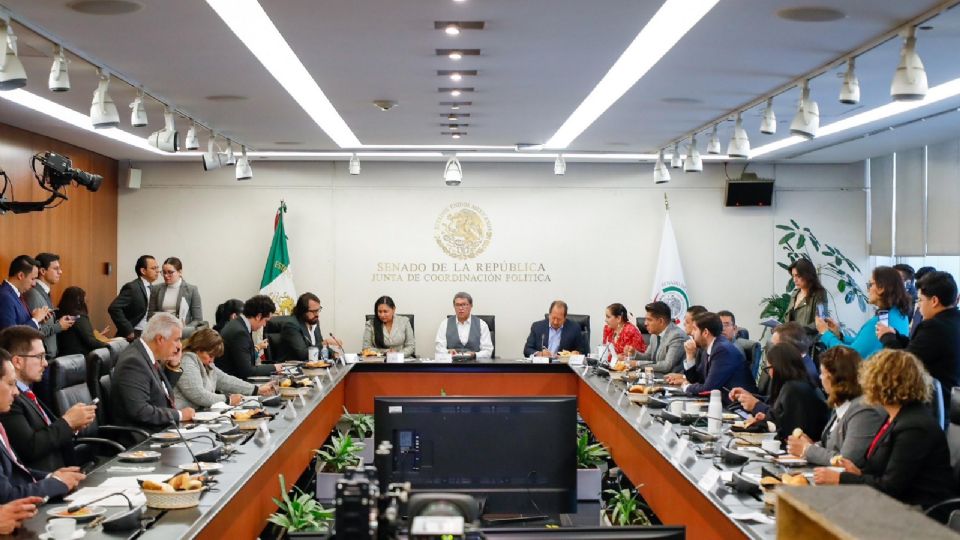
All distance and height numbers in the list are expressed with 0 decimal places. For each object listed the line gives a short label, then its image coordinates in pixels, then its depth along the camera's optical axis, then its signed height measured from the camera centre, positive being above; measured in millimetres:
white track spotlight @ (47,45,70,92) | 4723 +866
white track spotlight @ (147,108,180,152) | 6285 +773
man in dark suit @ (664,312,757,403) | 6355 -606
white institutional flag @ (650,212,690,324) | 11141 -114
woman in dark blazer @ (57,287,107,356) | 8195 -575
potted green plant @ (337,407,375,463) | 6002 -1063
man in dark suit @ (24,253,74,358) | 7520 -238
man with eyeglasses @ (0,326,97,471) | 4039 -642
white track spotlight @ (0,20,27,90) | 4180 +798
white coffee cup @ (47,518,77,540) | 2776 -738
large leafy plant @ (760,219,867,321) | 11047 +64
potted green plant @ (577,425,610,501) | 4965 -1037
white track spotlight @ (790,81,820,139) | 5352 +795
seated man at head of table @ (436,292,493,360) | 9219 -613
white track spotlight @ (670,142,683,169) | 8852 +942
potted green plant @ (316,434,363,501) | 5137 -1059
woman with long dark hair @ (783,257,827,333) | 7223 -150
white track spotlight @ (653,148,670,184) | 9047 +851
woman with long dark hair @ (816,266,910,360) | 6035 -173
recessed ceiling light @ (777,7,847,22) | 4352 +1118
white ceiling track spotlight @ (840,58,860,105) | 4832 +860
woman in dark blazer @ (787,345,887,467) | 3945 -592
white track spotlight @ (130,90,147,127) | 5703 +832
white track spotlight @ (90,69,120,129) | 5328 +796
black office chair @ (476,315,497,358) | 10328 -577
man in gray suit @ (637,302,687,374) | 7797 -568
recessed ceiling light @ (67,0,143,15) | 4230 +1088
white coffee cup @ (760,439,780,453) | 4220 -744
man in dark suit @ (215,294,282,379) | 7129 -551
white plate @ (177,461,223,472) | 3807 -774
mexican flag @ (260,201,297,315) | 10867 -132
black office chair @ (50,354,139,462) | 4961 -710
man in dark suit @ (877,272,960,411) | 5336 -320
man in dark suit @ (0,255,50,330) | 7023 -241
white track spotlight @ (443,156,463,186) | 8805 +811
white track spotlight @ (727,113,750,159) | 6441 +797
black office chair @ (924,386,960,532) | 3094 -750
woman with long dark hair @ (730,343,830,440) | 4777 -612
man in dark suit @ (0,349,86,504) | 3244 -729
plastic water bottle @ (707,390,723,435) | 4699 -687
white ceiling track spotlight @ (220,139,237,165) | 8250 +867
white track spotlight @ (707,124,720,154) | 7215 +888
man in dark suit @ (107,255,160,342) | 9281 -339
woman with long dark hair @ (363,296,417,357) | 9102 -615
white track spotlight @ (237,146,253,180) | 8594 +810
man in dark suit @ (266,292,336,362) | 8305 -580
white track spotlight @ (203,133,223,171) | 7777 +828
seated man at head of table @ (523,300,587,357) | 9234 -638
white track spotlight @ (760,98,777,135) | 5934 +862
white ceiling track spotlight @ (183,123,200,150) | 7121 +880
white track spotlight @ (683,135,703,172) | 7996 +851
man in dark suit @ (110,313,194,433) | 4938 -578
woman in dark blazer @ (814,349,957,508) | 3527 -619
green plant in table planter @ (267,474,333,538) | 4012 -1021
